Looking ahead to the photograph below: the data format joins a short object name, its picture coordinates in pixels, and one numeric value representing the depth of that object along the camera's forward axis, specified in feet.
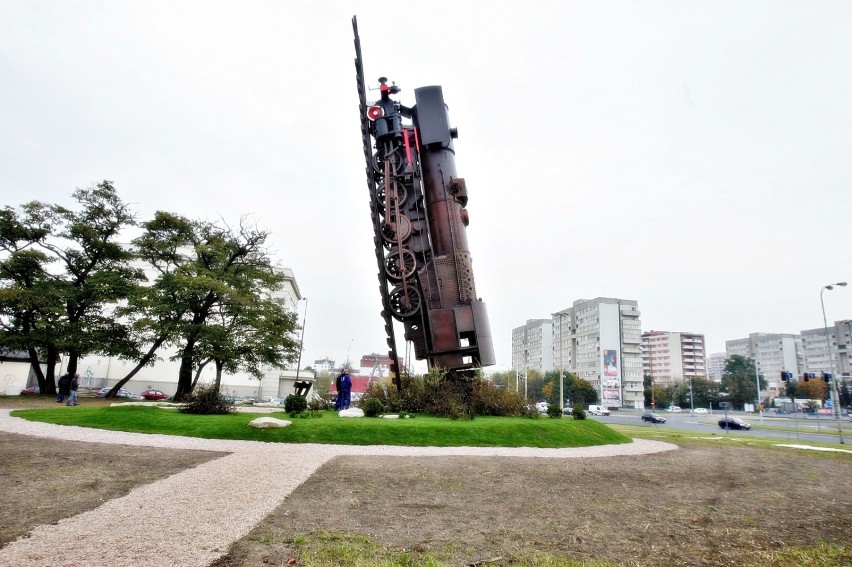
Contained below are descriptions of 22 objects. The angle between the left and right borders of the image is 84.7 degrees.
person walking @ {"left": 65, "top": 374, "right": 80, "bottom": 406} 77.36
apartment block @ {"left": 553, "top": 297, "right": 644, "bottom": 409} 313.73
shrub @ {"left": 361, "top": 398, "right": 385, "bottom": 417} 57.26
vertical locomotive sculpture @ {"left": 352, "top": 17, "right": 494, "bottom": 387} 65.00
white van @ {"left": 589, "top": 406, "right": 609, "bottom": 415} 204.27
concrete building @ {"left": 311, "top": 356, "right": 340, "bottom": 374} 536.79
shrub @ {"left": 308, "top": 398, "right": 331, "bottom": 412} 62.95
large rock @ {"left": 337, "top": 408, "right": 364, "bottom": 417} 56.70
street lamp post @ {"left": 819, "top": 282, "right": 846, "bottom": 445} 94.02
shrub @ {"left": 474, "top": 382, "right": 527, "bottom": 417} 63.05
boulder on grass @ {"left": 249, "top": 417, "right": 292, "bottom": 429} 46.65
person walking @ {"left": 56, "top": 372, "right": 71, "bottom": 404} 83.10
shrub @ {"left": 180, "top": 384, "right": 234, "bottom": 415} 57.98
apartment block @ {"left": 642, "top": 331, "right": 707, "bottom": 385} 435.53
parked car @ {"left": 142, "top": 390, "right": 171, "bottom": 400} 151.02
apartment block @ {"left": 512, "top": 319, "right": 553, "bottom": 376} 389.80
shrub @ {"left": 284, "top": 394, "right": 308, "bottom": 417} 57.36
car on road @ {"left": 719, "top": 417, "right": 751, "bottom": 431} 136.19
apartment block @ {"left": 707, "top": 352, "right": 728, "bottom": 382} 610.24
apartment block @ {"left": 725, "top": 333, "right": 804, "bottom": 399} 415.23
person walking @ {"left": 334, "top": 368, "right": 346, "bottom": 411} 64.45
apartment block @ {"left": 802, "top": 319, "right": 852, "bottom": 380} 342.44
